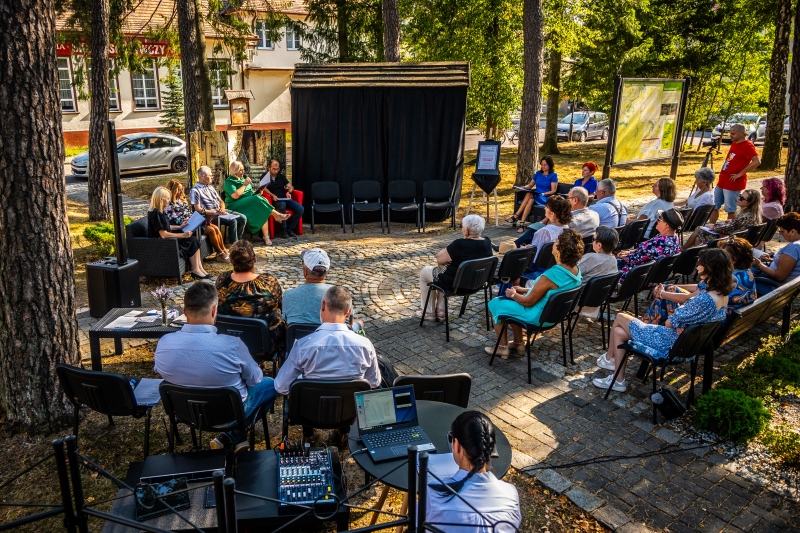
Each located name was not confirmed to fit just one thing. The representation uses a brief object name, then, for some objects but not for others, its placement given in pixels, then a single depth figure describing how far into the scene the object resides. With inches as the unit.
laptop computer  126.0
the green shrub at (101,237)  343.1
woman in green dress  385.4
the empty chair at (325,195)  426.9
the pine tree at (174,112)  966.4
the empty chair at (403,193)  442.3
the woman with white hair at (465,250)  242.8
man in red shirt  382.0
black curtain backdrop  437.4
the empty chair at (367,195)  436.1
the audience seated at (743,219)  312.3
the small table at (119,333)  191.2
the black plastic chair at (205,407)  140.0
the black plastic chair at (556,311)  201.5
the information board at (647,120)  462.9
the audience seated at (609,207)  314.5
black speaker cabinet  239.0
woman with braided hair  97.5
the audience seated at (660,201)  312.7
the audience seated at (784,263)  243.0
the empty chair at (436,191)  444.8
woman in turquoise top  208.1
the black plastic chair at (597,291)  219.5
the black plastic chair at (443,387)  144.2
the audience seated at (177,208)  312.2
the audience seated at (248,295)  192.5
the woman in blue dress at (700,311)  183.8
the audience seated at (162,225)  300.2
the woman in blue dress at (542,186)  411.8
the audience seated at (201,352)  146.2
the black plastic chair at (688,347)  177.9
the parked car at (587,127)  1082.1
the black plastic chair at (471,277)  235.9
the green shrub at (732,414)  172.4
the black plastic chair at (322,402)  141.6
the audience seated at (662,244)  254.2
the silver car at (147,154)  681.0
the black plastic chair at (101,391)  147.4
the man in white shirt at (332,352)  146.3
